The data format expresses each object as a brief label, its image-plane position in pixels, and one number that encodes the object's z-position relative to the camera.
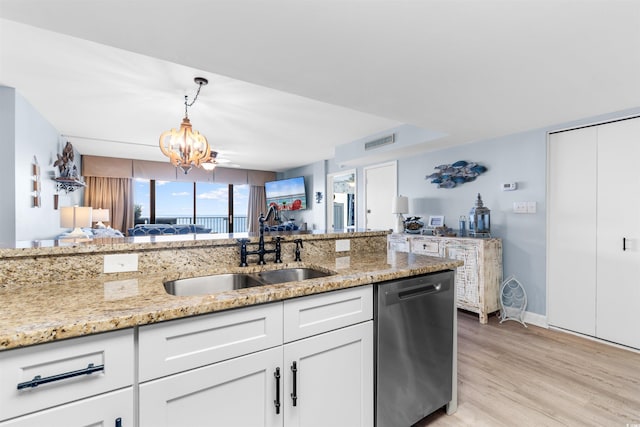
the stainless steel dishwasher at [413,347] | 1.47
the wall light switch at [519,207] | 3.34
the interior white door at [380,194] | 5.08
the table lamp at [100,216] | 5.40
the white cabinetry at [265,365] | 0.96
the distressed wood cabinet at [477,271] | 3.29
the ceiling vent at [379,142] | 4.17
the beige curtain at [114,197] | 6.27
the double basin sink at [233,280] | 1.48
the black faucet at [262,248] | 1.70
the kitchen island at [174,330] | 0.83
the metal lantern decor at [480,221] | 3.54
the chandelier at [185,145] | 2.98
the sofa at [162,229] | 4.69
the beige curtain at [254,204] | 8.02
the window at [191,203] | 7.03
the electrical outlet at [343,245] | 2.13
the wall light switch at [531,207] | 3.27
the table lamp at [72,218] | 3.77
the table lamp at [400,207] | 4.33
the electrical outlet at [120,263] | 1.40
